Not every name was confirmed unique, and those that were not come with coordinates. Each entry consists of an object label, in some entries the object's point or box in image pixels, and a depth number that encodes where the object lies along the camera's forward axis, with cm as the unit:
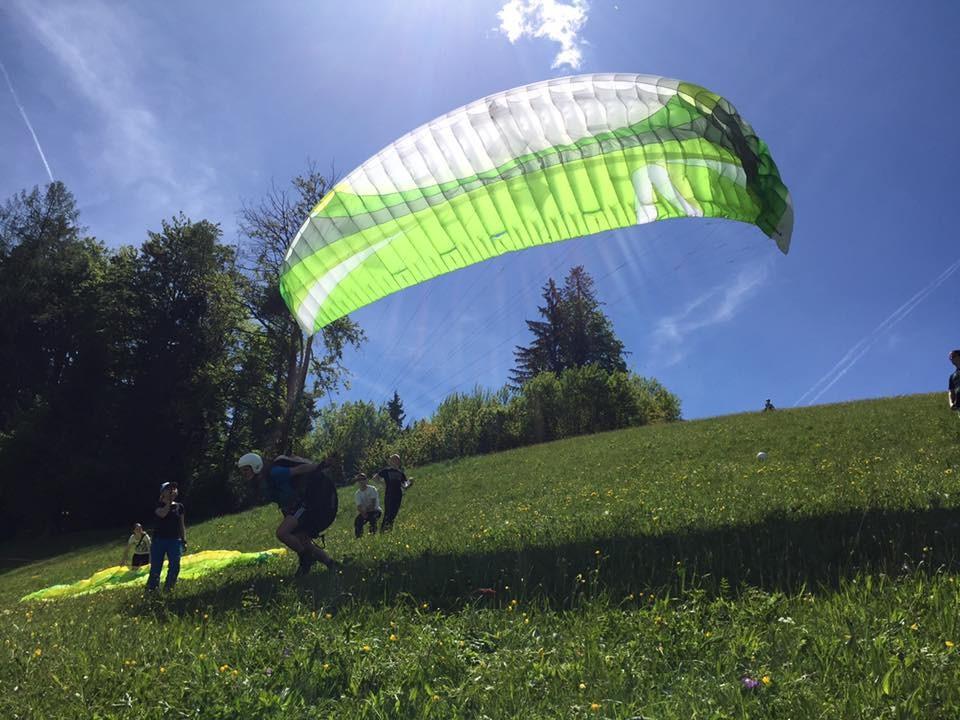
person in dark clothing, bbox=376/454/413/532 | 1233
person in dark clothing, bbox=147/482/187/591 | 802
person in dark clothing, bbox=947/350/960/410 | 925
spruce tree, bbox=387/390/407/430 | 7782
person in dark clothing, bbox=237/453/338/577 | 700
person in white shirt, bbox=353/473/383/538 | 1241
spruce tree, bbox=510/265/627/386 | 5897
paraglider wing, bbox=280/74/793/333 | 755
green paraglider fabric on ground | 1045
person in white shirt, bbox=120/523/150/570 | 1300
